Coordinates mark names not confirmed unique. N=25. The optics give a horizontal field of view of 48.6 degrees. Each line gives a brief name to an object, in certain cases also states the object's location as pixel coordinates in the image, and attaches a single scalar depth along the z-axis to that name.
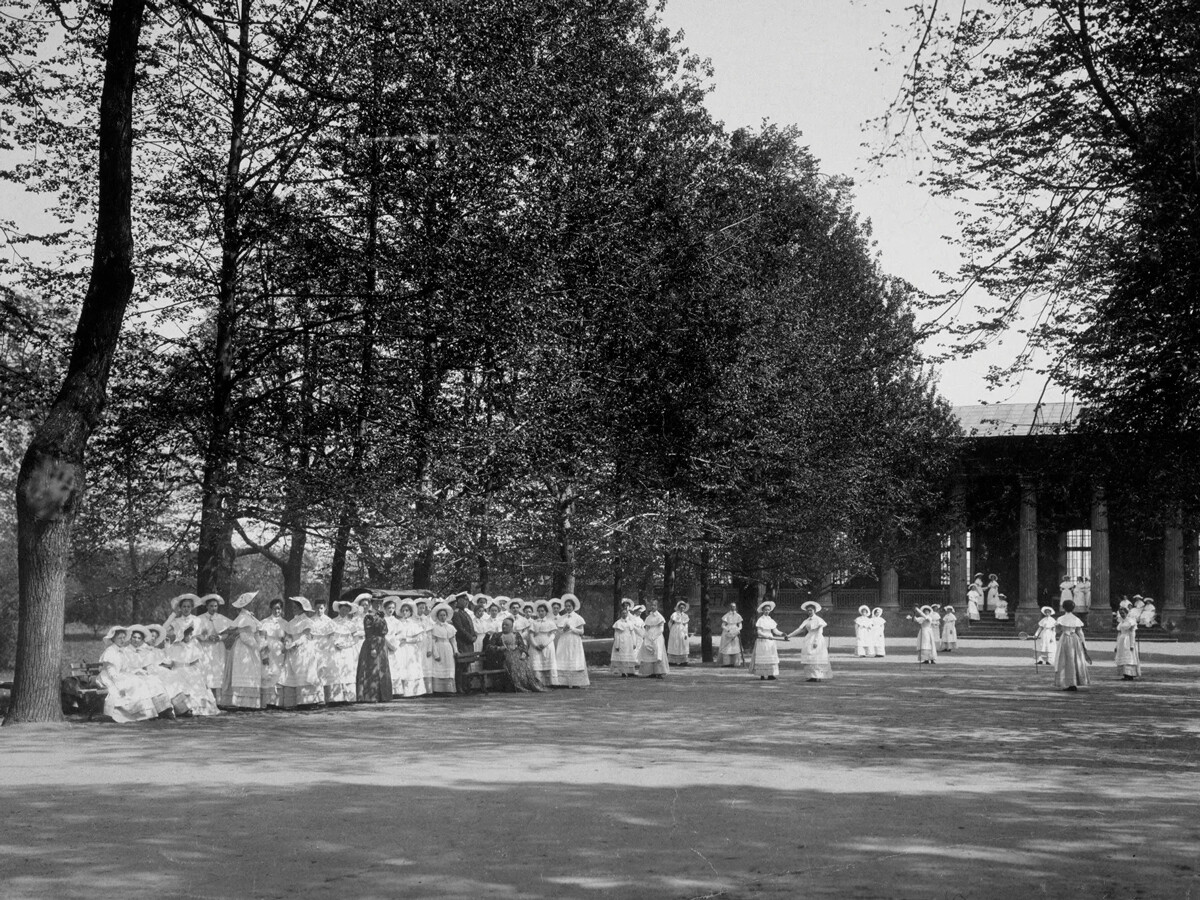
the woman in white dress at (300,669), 20.52
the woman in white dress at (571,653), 25.56
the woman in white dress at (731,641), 33.97
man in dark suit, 26.09
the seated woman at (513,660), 24.59
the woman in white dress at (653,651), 29.30
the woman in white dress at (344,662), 21.20
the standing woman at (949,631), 42.03
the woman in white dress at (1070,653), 24.77
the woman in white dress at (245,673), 20.11
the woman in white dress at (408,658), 23.03
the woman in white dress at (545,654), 25.36
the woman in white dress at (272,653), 20.36
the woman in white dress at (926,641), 34.28
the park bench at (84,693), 18.77
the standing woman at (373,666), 22.03
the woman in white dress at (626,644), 29.78
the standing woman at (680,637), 35.81
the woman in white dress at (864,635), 40.56
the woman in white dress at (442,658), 23.72
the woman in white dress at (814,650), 27.14
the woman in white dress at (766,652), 28.05
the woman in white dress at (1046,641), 30.72
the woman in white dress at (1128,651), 28.12
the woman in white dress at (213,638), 20.11
